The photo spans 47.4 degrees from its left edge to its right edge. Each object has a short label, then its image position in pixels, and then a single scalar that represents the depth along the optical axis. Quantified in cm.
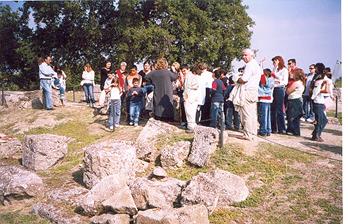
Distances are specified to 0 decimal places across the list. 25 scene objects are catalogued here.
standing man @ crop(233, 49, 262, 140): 661
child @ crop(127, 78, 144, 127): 816
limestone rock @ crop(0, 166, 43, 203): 568
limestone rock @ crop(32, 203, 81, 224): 509
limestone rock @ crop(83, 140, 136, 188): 597
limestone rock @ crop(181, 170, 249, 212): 509
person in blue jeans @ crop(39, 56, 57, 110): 931
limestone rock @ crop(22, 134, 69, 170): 691
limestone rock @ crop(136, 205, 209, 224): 449
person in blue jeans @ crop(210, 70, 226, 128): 727
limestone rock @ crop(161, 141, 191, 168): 633
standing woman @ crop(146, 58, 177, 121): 774
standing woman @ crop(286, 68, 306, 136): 740
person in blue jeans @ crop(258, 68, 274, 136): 710
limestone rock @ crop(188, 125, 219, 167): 621
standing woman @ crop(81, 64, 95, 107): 1044
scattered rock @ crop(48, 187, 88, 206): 557
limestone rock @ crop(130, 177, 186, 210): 511
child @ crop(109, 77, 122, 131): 823
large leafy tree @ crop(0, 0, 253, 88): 1063
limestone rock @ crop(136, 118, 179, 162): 662
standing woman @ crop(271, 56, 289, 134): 731
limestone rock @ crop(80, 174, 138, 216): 493
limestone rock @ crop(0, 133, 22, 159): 748
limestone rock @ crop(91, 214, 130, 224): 470
